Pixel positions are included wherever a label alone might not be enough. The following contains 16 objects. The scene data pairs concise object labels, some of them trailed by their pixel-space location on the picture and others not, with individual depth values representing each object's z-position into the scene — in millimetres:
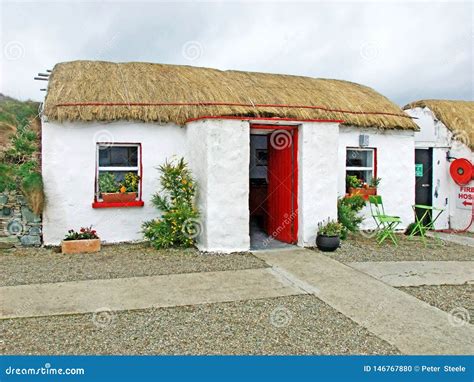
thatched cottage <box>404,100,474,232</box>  11898
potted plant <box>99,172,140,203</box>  8906
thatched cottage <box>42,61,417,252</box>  8250
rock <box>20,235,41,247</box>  8539
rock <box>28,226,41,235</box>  8586
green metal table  10965
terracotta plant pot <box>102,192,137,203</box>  8867
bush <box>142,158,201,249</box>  8367
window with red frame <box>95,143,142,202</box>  9109
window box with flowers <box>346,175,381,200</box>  10586
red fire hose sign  11781
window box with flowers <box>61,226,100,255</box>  8195
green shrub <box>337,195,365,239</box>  9539
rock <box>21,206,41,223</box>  8508
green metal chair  8969
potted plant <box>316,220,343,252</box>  8344
